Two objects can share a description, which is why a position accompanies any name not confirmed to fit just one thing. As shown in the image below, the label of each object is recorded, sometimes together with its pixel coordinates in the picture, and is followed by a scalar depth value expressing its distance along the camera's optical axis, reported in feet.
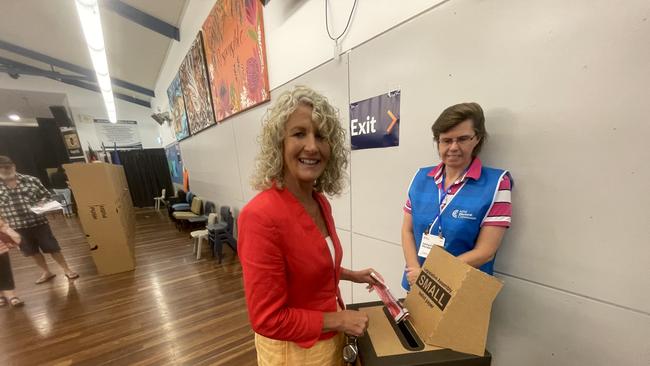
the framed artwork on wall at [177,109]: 18.84
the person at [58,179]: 26.49
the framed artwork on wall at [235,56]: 8.26
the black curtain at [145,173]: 29.22
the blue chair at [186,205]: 18.74
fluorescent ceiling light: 9.00
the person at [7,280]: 7.70
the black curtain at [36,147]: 25.84
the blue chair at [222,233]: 11.82
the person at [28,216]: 8.53
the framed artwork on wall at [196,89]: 13.66
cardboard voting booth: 10.25
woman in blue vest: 2.78
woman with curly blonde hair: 1.94
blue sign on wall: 4.41
